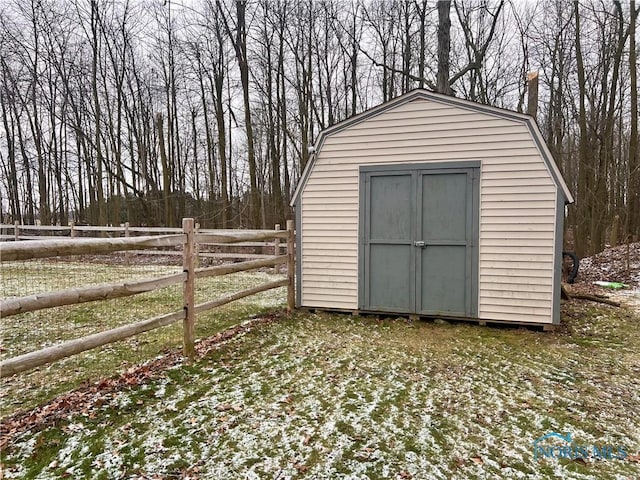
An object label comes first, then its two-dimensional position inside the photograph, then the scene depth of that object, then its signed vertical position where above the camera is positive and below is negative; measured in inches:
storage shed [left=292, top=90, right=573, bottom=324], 198.7 -1.0
